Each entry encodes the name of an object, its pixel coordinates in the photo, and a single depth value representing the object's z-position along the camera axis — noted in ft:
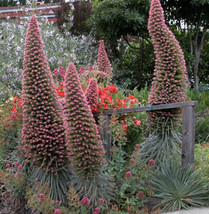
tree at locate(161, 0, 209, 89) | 27.12
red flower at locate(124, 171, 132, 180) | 9.51
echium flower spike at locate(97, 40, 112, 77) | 17.39
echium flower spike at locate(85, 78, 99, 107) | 11.28
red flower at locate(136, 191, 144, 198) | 9.52
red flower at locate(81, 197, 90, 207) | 8.77
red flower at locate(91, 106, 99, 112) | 11.88
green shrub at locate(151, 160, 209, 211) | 9.94
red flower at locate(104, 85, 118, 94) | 14.22
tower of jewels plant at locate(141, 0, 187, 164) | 12.19
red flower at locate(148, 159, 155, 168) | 10.23
